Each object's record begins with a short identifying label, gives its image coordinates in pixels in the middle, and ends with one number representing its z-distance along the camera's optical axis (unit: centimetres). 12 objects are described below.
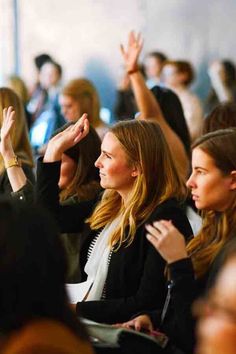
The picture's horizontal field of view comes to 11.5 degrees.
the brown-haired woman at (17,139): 544
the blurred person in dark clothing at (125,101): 1176
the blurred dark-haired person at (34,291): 197
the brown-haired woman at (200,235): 339
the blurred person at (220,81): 1189
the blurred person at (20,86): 1107
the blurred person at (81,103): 758
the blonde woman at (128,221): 394
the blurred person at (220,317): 179
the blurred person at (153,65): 1224
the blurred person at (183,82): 1015
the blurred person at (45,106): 913
